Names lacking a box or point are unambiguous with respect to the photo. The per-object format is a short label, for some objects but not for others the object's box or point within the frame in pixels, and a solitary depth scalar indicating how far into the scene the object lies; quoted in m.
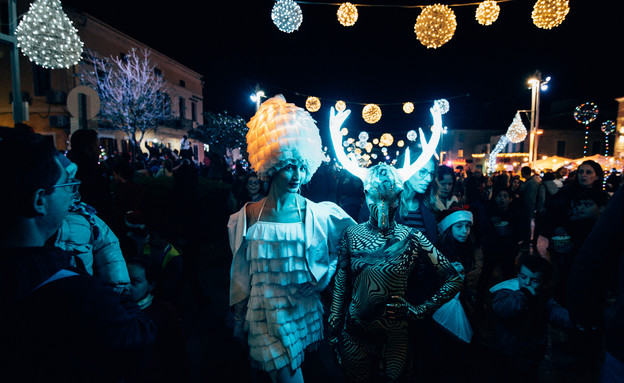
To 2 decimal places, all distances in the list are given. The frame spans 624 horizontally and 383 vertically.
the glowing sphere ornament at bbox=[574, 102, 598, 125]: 10.23
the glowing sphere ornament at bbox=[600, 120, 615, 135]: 11.60
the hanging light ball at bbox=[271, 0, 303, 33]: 5.97
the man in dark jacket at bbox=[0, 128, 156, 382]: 1.03
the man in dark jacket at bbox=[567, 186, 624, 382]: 1.46
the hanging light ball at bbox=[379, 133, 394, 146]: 21.48
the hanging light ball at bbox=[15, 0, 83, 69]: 4.89
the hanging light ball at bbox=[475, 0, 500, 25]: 5.69
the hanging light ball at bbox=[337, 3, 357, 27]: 6.39
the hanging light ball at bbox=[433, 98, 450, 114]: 12.27
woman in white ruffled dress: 2.44
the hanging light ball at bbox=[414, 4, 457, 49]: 5.56
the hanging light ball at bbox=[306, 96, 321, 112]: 12.23
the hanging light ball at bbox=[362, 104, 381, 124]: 12.15
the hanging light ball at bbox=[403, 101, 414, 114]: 13.78
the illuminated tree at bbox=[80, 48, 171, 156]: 19.30
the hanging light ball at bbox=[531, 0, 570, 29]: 5.00
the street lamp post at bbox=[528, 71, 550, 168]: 16.41
